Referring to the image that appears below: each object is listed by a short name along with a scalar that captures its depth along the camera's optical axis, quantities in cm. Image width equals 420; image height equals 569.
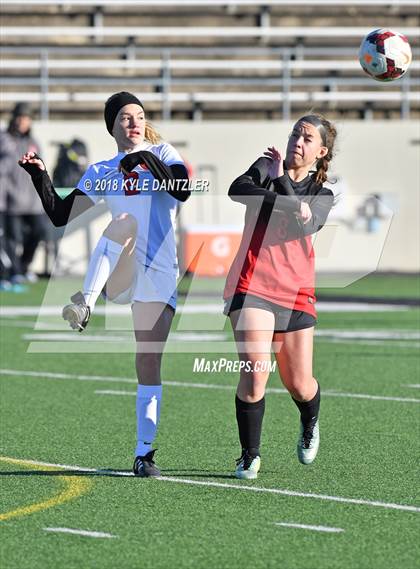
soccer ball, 916
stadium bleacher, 2381
